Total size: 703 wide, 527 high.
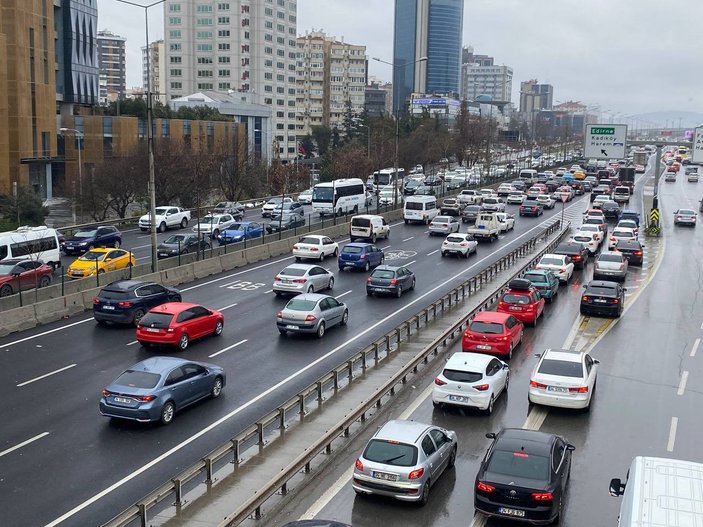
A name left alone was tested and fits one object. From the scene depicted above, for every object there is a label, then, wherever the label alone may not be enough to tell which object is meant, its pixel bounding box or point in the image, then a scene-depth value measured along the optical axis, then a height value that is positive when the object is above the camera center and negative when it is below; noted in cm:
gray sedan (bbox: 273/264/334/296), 3309 -606
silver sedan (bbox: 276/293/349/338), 2658 -602
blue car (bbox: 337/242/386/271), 4012 -613
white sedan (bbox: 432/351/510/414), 1900 -582
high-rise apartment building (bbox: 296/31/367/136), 18812 +1232
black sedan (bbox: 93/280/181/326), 2795 -601
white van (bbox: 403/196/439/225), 6138 -580
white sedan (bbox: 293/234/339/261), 4275 -611
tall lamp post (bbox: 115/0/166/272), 3186 -147
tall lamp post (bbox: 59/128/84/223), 6019 -487
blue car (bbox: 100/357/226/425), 1794 -589
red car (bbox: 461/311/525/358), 2411 -591
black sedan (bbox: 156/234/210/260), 4216 -611
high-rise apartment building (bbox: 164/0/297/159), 15138 +1542
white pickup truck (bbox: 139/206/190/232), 5325 -602
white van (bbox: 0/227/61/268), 3638 -542
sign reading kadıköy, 5516 -20
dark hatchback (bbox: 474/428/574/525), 1301 -556
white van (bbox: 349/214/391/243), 5081 -592
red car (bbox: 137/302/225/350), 2459 -599
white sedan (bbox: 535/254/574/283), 3762 -596
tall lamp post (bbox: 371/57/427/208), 6066 -484
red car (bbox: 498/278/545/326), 2889 -601
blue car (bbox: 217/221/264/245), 4828 -614
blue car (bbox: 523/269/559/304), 3328 -598
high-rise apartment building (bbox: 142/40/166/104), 17871 +1001
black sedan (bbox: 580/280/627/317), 3056 -610
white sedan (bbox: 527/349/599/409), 1922 -579
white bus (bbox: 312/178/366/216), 6341 -518
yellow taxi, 3569 -603
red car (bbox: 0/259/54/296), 3180 -597
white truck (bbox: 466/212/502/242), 5256 -604
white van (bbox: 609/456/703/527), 902 -414
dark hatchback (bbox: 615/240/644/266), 4425 -612
